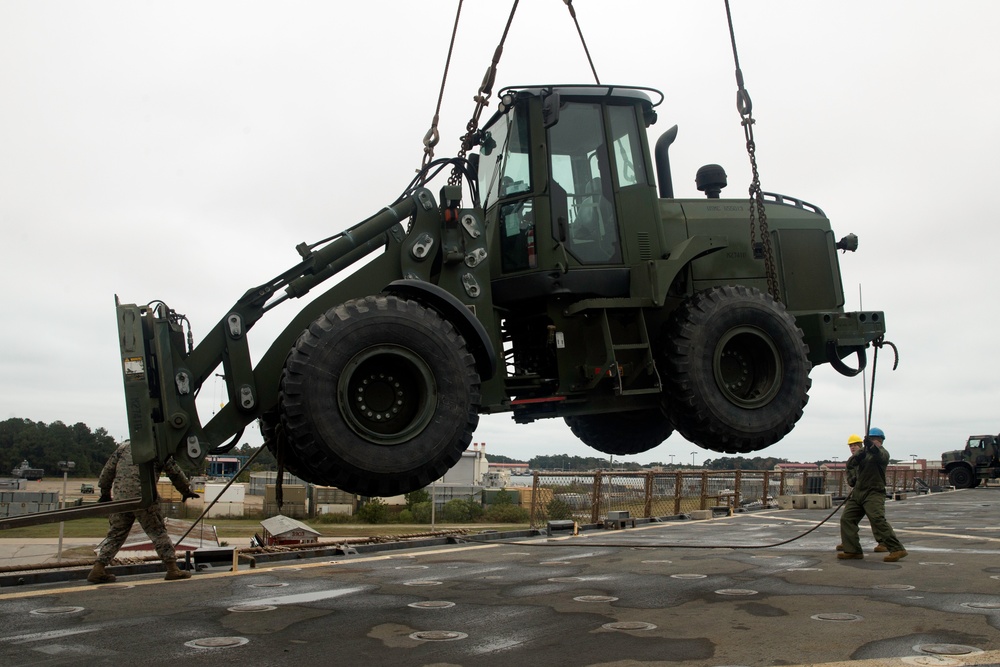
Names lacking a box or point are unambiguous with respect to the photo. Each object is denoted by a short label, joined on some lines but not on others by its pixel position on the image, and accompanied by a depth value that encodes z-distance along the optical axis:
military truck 39.28
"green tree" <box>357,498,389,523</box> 54.75
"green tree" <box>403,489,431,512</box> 55.34
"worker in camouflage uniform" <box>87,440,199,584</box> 8.86
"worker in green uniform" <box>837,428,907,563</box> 10.29
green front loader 5.20
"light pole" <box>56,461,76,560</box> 9.18
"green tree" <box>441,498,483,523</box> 49.09
